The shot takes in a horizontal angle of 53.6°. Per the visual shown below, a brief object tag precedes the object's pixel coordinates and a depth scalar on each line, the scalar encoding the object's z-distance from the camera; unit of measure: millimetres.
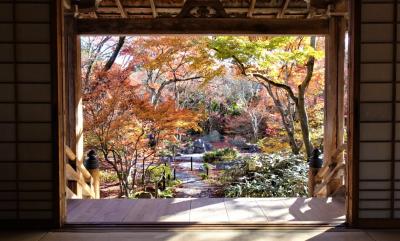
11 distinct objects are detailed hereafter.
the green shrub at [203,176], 11711
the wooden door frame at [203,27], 5344
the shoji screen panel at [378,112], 3451
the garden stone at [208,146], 15312
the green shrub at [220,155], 12742
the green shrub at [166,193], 9195
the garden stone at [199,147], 15273
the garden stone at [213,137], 15189
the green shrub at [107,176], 9477
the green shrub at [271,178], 7750
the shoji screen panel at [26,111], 3402
